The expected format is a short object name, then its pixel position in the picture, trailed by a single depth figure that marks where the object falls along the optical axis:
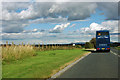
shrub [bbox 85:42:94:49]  68.00
